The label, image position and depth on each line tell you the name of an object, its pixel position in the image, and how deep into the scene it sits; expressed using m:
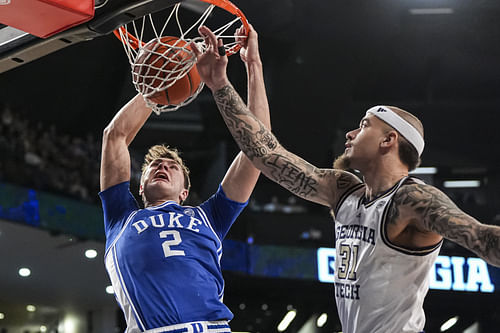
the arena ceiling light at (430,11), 11.21
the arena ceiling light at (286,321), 12.41
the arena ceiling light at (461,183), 13.82
